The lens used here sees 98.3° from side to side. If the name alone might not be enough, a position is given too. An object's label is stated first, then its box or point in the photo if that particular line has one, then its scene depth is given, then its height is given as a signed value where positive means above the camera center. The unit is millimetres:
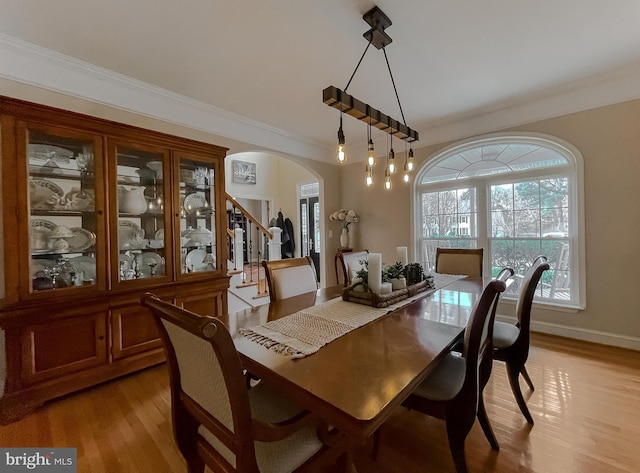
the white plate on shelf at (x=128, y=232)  2332 +63
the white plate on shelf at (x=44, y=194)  1930 +340
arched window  2980 +314
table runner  1180 -459
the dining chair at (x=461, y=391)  1151 -739
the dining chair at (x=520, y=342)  1725 -724
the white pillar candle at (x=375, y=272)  1762 -242
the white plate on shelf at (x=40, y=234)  1945 +51
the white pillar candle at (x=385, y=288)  1806 -356
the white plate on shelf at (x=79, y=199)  2098 +314
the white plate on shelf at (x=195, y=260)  2723 -216
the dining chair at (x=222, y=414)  803 -616
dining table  803 -480
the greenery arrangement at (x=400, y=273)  1888 -289
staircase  3670 -619
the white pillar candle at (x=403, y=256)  2285 -185
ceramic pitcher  2326 +339
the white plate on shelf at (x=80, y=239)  2119 +9
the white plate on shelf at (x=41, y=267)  1927 -183
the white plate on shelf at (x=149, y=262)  2453 -213
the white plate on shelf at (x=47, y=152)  1924 +644
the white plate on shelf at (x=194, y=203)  2730 +357
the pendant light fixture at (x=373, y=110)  1589 +780
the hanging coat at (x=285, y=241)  6598 -115
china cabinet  1815 -42
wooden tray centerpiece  1723 -400
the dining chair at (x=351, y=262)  2686 -278
